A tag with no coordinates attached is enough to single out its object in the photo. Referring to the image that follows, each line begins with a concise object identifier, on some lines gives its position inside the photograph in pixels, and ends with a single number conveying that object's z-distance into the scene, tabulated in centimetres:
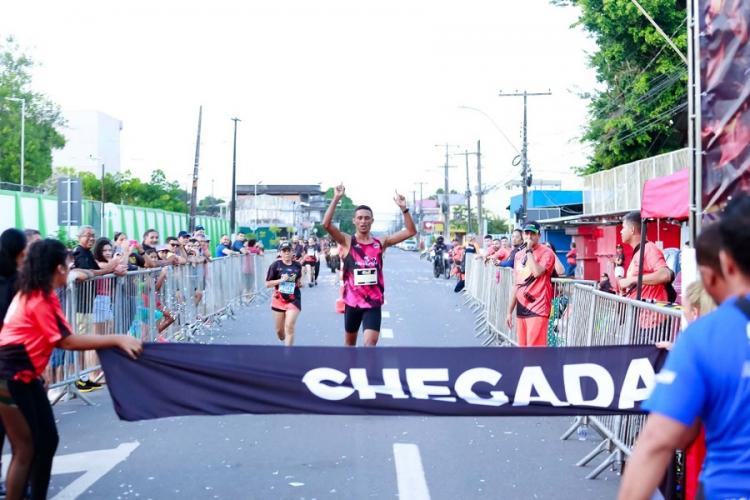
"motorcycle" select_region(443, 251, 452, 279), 4891
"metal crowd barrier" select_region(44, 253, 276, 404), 1123
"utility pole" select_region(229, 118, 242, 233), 6091
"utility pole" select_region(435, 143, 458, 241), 8939
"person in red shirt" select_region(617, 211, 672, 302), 901
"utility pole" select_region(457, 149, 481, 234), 7481
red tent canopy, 1045
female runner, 1421
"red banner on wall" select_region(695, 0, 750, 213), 650
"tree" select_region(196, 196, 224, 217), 14023
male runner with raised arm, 1040
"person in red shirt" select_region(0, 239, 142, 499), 573
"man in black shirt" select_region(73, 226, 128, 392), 1142
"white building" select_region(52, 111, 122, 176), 11775
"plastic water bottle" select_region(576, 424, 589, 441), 949
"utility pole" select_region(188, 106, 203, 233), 4834
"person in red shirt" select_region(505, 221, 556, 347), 1170
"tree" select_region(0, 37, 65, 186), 7756
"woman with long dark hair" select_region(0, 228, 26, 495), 648
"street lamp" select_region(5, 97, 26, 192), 7150
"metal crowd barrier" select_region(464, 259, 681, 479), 711
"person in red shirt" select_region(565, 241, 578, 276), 3572
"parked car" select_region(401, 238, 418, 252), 16220
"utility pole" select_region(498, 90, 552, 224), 4341
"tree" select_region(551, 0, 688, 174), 3597
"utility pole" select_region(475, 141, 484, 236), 6303
